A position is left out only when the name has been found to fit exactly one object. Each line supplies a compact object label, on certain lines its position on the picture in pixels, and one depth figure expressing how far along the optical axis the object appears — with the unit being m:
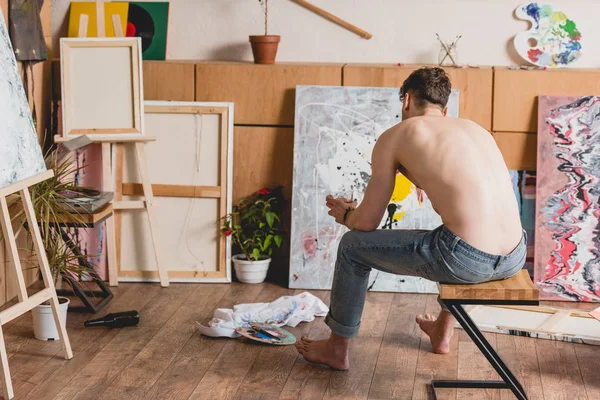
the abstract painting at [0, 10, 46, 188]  3.31
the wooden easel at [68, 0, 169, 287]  4.54
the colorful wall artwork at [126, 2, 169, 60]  4.95
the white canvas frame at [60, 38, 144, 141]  4.45
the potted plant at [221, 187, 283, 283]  4.64
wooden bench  2.89
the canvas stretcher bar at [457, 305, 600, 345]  3.77
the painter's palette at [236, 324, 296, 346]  3.67
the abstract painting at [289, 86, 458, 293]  4.55
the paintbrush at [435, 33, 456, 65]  4.71
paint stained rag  3.75
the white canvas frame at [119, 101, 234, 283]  4.64
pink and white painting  4.38
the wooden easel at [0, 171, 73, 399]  3.08
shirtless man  2.92
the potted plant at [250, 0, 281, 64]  4.69
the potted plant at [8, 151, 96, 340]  3.69
